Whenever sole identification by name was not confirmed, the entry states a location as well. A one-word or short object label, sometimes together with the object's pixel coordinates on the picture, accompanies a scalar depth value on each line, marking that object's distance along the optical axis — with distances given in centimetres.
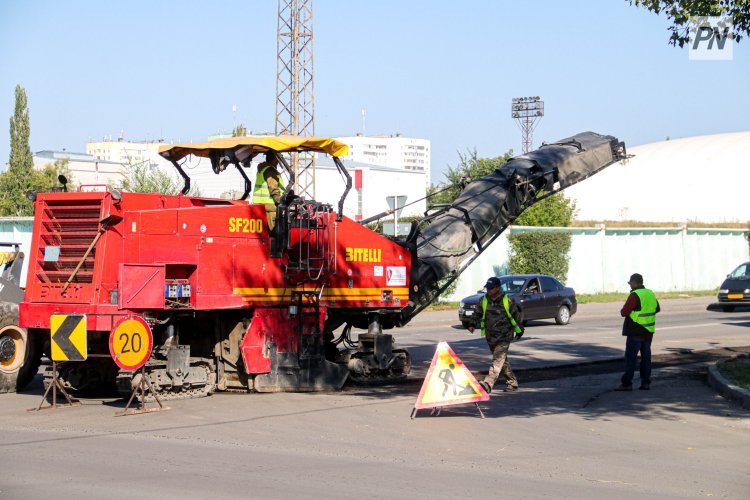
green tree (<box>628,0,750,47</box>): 1365
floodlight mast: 10650
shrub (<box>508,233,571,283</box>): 3944
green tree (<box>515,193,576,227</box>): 4900
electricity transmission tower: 4581
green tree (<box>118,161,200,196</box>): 3688
